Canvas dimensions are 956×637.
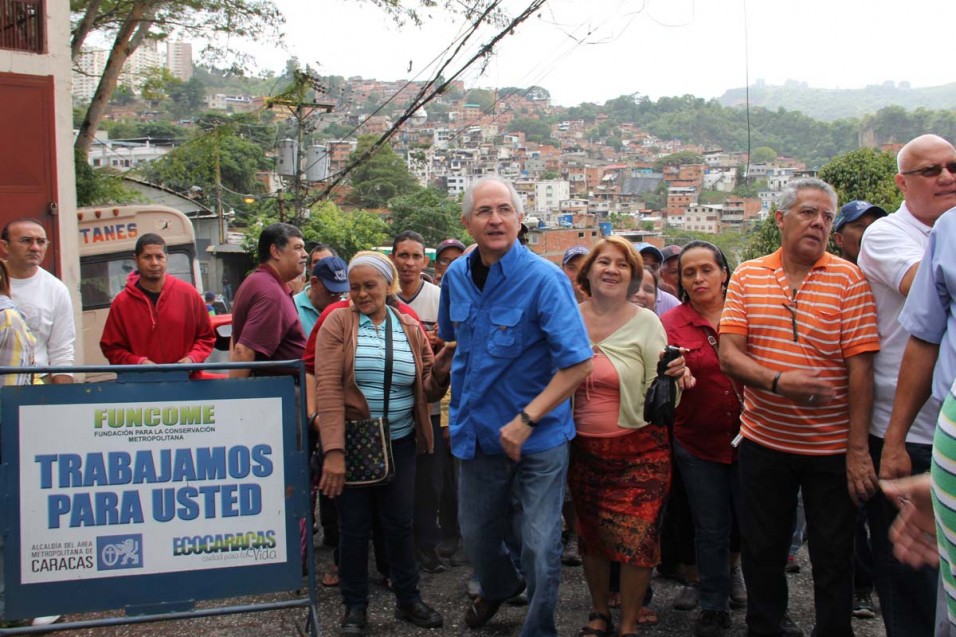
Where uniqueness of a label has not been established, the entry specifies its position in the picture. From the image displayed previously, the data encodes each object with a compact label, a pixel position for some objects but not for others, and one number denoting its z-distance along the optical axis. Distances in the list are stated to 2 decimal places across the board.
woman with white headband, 4.27
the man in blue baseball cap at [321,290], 5.56
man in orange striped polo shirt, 3.65
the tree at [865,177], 20.98
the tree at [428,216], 46.24
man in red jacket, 5.55
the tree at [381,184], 57.31
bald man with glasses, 3.23
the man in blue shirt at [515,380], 3.69
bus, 13.09
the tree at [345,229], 33.22
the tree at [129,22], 17.36
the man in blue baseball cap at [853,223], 4.37
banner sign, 3.67
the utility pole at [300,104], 16.88
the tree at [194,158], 19.27
